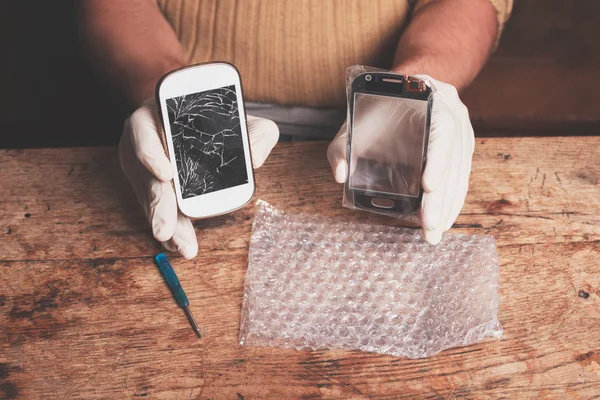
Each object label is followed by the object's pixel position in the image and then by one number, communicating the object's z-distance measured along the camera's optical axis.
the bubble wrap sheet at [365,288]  0.67
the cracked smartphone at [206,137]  0.72
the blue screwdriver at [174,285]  0.69
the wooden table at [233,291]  0.63
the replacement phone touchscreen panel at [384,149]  0.70
